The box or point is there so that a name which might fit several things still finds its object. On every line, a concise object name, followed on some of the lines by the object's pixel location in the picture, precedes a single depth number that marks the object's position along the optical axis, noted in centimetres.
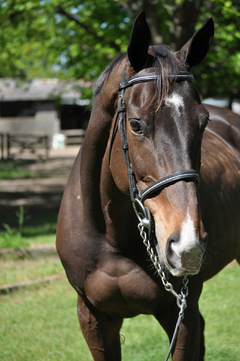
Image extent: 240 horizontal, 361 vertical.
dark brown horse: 379
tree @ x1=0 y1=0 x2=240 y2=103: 929
